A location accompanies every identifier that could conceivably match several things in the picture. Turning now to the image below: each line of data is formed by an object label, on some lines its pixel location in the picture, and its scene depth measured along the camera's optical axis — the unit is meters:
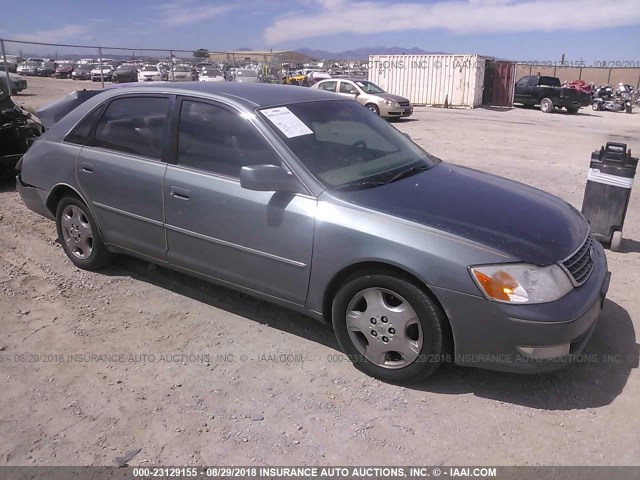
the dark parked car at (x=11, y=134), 7.39
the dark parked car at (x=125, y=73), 27.12
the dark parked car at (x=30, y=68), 45.42
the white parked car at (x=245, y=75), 29.56
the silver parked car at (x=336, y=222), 2.86
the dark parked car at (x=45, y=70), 49.44
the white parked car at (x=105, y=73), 28.22
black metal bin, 5.41
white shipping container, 27.52
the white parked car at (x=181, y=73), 25.02
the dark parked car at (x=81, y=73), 41.10
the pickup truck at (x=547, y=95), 25.77
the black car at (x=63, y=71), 46.53
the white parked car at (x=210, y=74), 28.26
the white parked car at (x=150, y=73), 26.97
